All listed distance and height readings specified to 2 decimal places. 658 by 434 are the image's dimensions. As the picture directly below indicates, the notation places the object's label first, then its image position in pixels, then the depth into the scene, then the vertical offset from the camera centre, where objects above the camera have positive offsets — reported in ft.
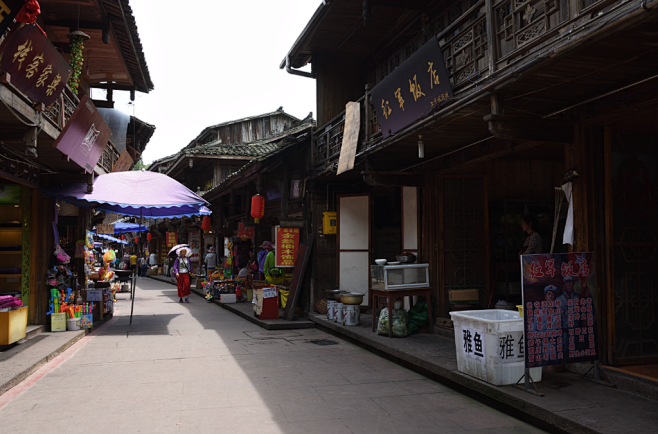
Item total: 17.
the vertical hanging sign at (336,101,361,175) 32.76 +7.17
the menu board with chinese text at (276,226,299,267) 45.21 -0.09
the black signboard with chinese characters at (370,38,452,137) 22.08 +7.48
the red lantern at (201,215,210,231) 74.49 +3.47
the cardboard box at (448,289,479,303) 31.89 -3.17
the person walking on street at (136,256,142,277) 125.37 -5.59
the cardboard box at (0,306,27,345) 27.63 -4.31
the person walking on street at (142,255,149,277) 124.45 -5.36
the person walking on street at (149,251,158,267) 128.06 -3.25
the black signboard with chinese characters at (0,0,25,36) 17.28 +8.15
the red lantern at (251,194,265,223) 48.52 +3.84
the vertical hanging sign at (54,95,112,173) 29.22 +6.99
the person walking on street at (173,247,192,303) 61.00 -3.05
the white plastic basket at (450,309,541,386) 19.48 -4.15
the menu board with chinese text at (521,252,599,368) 18.48 -2.40
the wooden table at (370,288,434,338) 30.91 -3.13
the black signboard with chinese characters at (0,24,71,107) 20.27 +8.12
